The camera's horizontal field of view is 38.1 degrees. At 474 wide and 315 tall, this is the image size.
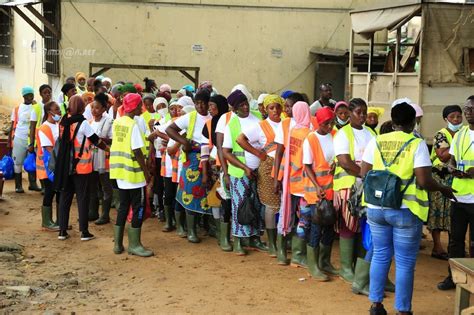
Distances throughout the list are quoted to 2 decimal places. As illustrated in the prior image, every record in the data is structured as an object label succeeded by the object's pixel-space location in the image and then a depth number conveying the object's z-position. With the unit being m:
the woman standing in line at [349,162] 6.12
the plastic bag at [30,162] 11.05
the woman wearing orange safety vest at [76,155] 8.13
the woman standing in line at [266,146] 7.29
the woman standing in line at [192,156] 8.07
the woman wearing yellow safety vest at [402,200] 5.18
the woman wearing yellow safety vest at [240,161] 7.39
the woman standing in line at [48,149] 8.83
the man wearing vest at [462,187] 6.20
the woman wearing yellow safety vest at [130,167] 7.41
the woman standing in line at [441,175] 7.14
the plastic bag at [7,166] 11.94
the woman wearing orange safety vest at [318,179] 6.48
